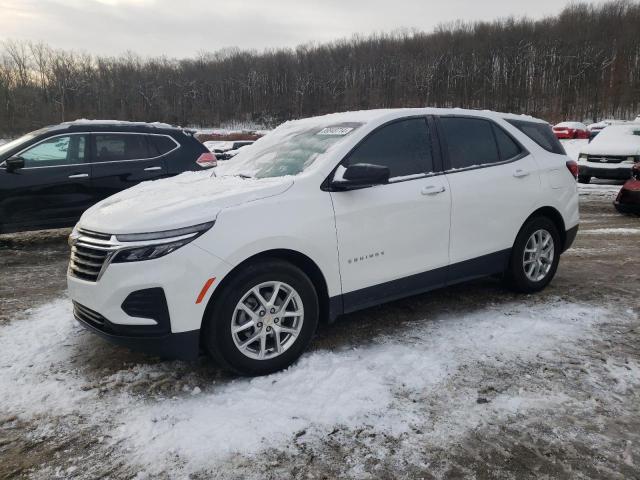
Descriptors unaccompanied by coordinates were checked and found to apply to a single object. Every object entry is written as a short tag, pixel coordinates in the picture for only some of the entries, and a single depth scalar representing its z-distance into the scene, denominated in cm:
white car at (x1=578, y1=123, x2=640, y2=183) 1280
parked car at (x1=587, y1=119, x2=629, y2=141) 3068
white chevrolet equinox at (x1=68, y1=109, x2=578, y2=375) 285
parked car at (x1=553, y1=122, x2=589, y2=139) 3031
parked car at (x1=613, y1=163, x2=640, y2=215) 866
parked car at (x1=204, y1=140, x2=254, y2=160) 2022
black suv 656
